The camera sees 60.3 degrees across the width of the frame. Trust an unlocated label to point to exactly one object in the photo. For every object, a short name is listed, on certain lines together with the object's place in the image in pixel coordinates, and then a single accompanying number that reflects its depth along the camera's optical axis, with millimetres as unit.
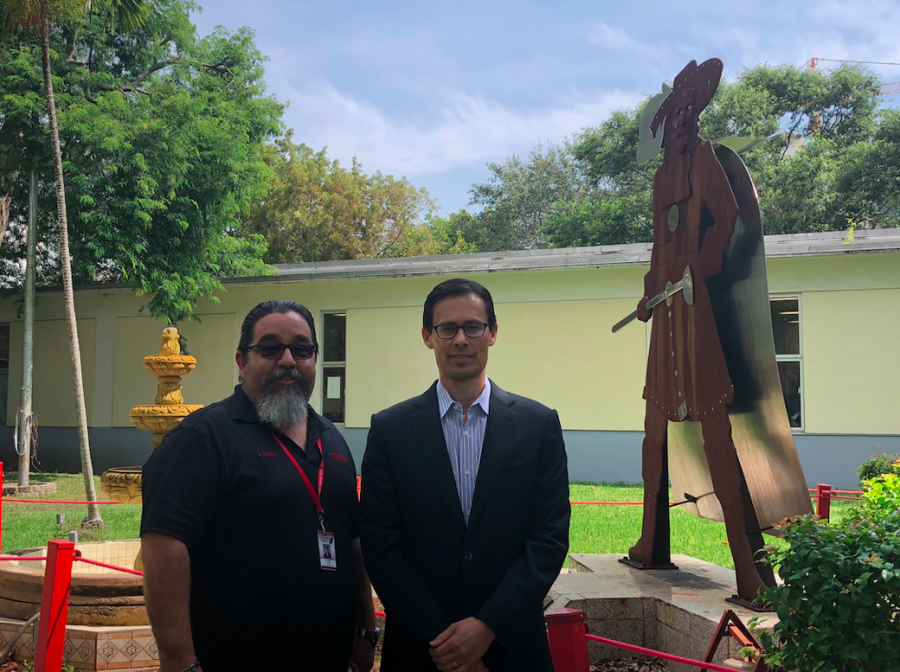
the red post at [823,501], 6457
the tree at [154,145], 14773
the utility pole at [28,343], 14070
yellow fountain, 6473
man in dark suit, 2469
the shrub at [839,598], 2998
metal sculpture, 5141
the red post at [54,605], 4293
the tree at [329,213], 33906
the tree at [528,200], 39281
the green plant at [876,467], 10344
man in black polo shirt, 2340
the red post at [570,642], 2900
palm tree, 10516
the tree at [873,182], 26328
